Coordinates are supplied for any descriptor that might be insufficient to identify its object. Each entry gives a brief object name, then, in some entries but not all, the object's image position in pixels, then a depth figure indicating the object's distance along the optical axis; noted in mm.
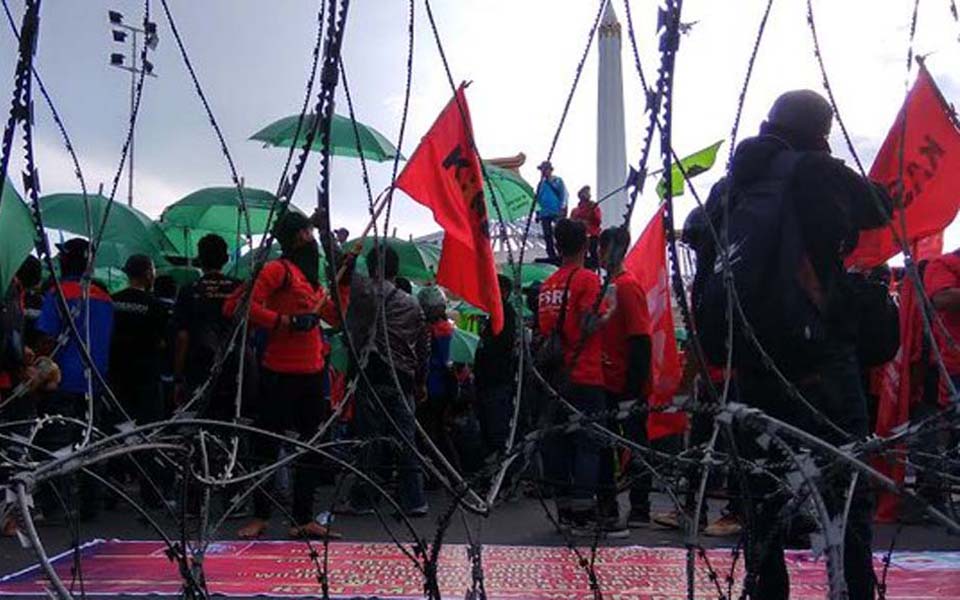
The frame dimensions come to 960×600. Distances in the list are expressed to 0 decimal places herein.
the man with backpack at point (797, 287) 2896
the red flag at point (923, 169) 4766
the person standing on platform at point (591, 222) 8063
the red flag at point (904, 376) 5895
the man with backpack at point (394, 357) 5941
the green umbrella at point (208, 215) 9289
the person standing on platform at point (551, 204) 12451
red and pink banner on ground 4102
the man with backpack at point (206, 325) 6020
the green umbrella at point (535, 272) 10522
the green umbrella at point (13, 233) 3143
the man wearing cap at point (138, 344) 6543
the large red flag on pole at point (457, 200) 3863
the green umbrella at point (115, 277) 11787
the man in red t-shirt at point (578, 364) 5277
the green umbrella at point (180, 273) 8688
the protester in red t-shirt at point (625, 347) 5473
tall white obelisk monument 29312
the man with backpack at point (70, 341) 5898
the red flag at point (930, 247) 6441
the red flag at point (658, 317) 5891
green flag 8516
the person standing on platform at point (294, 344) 5184
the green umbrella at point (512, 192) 9500
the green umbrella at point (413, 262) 9655
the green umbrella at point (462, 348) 9172
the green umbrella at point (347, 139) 7680
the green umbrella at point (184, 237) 10555
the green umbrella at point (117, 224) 8625
